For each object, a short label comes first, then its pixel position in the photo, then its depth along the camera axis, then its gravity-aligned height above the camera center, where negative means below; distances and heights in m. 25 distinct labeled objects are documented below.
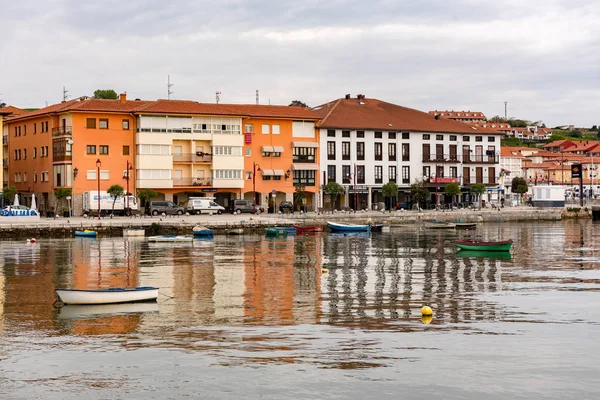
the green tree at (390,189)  98.00 +1.17
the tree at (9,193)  86.62 +1.21
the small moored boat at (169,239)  65.62 -2.75
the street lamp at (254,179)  91.29 +2.41
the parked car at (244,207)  89.50 -0.58
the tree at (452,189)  103.69 +1.13
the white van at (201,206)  86.88 -0.37
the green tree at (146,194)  85.75 +0.89
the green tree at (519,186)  130.94 +1.73
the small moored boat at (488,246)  54.22 -3.02
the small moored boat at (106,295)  31.09 -3.31
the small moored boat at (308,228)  76.06 -2.47
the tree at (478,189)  106.44 +1.12
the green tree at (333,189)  94.94 +1.25
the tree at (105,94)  143.12 +18.17
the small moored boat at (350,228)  76.88 -2.48
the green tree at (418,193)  99.94 +0.68
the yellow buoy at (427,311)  29.17 -3.78
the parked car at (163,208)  84.44 -0.53
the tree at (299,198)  92.75 +0.30
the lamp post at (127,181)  84.75 +2.29
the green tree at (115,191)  82.31 +1.18
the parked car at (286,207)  93.04 -0.65
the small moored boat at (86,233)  69.25 -2.35
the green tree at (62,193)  84.06 +1.10
